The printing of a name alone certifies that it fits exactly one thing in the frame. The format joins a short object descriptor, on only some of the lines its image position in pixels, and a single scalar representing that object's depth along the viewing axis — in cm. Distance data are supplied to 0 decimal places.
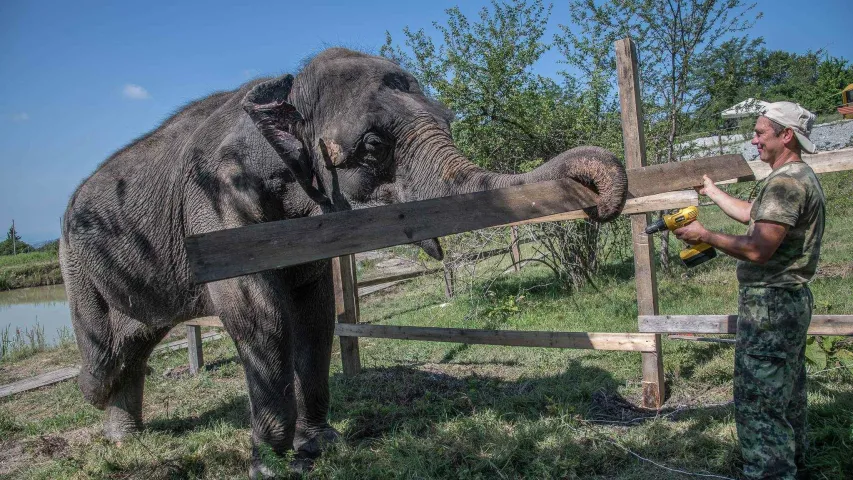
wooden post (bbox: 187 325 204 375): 772
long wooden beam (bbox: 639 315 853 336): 390
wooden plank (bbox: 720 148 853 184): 406
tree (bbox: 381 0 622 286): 896
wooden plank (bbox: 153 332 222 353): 940
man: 291
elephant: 331
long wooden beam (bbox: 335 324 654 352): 486
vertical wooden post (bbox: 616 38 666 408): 479
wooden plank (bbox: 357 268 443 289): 1128
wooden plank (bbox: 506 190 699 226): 444
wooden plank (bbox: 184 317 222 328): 715
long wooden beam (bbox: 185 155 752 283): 198
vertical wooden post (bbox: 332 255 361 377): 677
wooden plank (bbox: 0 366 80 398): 739
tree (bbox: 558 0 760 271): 910
